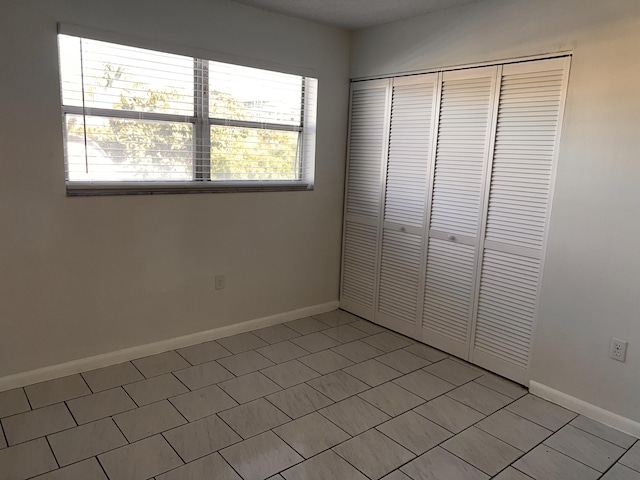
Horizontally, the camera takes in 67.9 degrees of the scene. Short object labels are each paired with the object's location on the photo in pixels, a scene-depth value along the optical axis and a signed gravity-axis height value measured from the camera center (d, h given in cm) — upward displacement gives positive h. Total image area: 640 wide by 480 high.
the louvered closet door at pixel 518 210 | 272 -23
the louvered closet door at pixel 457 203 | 304 -23
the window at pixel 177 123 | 272 +22
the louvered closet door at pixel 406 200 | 338 -25
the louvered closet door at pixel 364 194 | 370 -24
